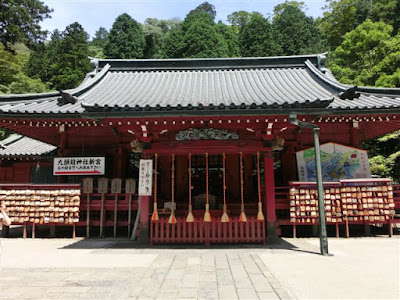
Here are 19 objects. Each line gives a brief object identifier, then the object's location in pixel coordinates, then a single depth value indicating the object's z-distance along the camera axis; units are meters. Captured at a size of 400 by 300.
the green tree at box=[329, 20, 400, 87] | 21.68
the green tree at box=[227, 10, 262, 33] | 58.69
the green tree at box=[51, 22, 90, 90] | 34.56
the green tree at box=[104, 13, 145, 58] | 41.75
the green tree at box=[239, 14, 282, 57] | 37.88
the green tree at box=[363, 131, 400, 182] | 16.48
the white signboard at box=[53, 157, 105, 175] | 9.62
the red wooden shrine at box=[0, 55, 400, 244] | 7.85
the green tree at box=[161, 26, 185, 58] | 39.53
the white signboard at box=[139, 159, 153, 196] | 8.41
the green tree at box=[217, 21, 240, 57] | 42.15
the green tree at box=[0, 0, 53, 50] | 35.31
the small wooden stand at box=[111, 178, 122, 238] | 9.52
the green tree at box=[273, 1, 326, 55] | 36.88
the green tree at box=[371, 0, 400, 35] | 30.97
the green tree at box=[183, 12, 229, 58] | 37.53
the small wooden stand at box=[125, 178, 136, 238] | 9.41
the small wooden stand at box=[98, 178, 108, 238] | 9.36
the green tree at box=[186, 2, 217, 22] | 66.54
